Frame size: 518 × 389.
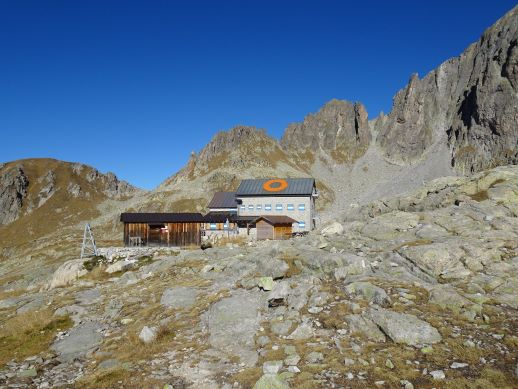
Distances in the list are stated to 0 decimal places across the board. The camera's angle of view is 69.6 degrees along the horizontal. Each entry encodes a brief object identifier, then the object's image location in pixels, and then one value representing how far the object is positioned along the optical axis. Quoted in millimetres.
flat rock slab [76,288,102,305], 26173
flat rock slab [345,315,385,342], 15148
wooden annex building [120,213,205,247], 56719
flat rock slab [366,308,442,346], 14383
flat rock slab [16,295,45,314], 26500
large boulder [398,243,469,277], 20758
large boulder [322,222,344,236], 34781
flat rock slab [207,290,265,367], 15809
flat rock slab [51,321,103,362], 17562
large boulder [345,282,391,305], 17438
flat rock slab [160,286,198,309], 21938
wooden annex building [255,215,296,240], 61812
